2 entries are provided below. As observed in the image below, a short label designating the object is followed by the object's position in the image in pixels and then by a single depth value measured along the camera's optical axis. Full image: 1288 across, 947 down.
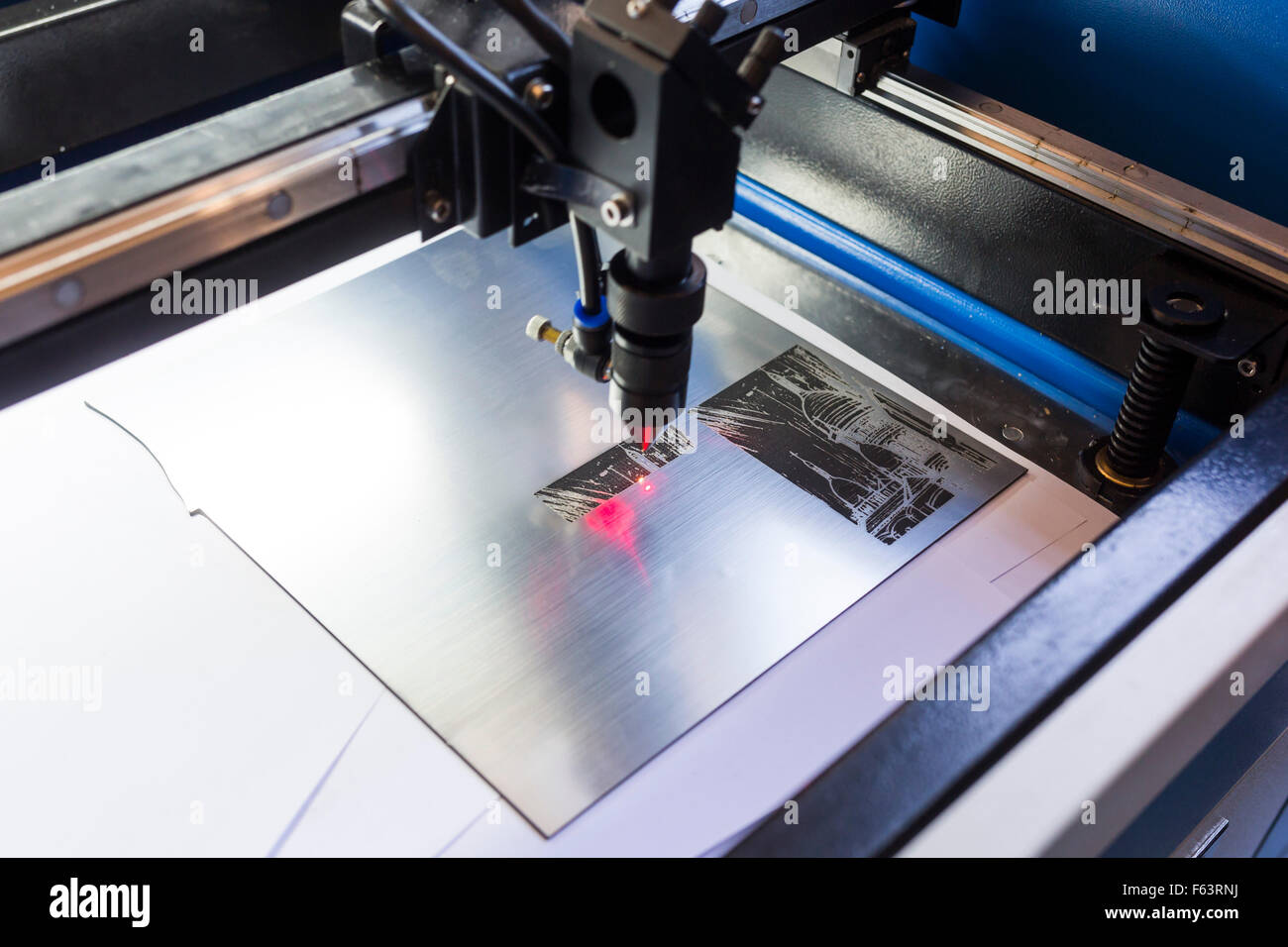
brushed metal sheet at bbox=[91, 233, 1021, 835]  1.10
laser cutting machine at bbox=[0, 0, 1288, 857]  0.84
